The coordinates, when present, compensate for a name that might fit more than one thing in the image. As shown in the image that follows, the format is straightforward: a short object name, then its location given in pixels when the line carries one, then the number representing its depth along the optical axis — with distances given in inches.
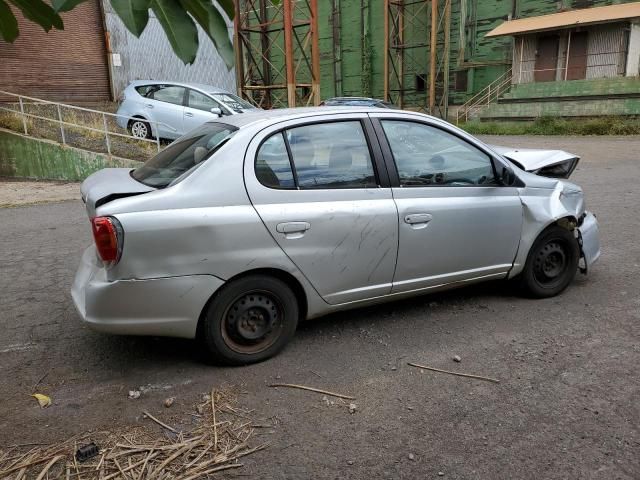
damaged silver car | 125.0
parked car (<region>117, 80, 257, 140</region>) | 514.6
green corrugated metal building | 1028.5
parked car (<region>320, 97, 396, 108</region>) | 666.2
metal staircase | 1118.4
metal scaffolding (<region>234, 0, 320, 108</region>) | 818.8
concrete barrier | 478.9
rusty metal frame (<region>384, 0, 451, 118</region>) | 1142.3
